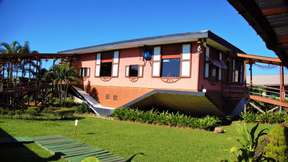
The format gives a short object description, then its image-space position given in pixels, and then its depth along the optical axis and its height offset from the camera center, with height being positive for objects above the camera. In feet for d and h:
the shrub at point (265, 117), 45.44 -6.53
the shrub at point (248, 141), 18.61 -4.78
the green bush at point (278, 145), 18.62 -5.18
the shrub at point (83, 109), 59.80 -7.26
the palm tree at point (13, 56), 59.23 +6.85
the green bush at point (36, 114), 47.23 -7.62
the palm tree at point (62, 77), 63.79 +1.85
